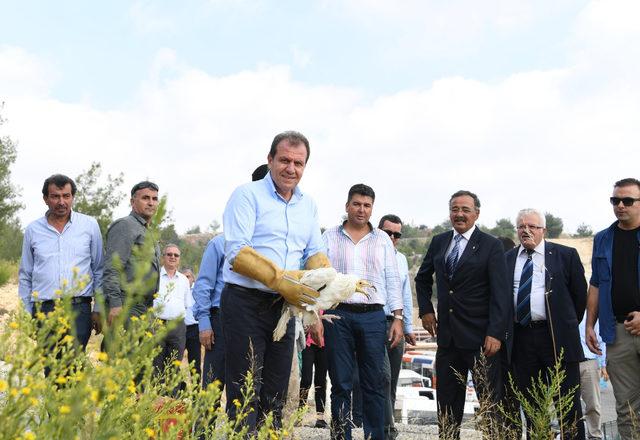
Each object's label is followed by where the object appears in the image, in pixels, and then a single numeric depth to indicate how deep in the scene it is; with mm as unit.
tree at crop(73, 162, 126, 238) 27969
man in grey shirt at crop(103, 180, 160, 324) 5262
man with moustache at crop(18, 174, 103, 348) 5496
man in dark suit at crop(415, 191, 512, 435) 5840
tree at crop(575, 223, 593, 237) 93862
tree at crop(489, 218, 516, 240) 81494
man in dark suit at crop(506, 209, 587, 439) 6020
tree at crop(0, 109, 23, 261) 24531
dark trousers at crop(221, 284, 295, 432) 4156
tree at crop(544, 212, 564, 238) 85862
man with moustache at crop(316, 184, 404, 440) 5766
